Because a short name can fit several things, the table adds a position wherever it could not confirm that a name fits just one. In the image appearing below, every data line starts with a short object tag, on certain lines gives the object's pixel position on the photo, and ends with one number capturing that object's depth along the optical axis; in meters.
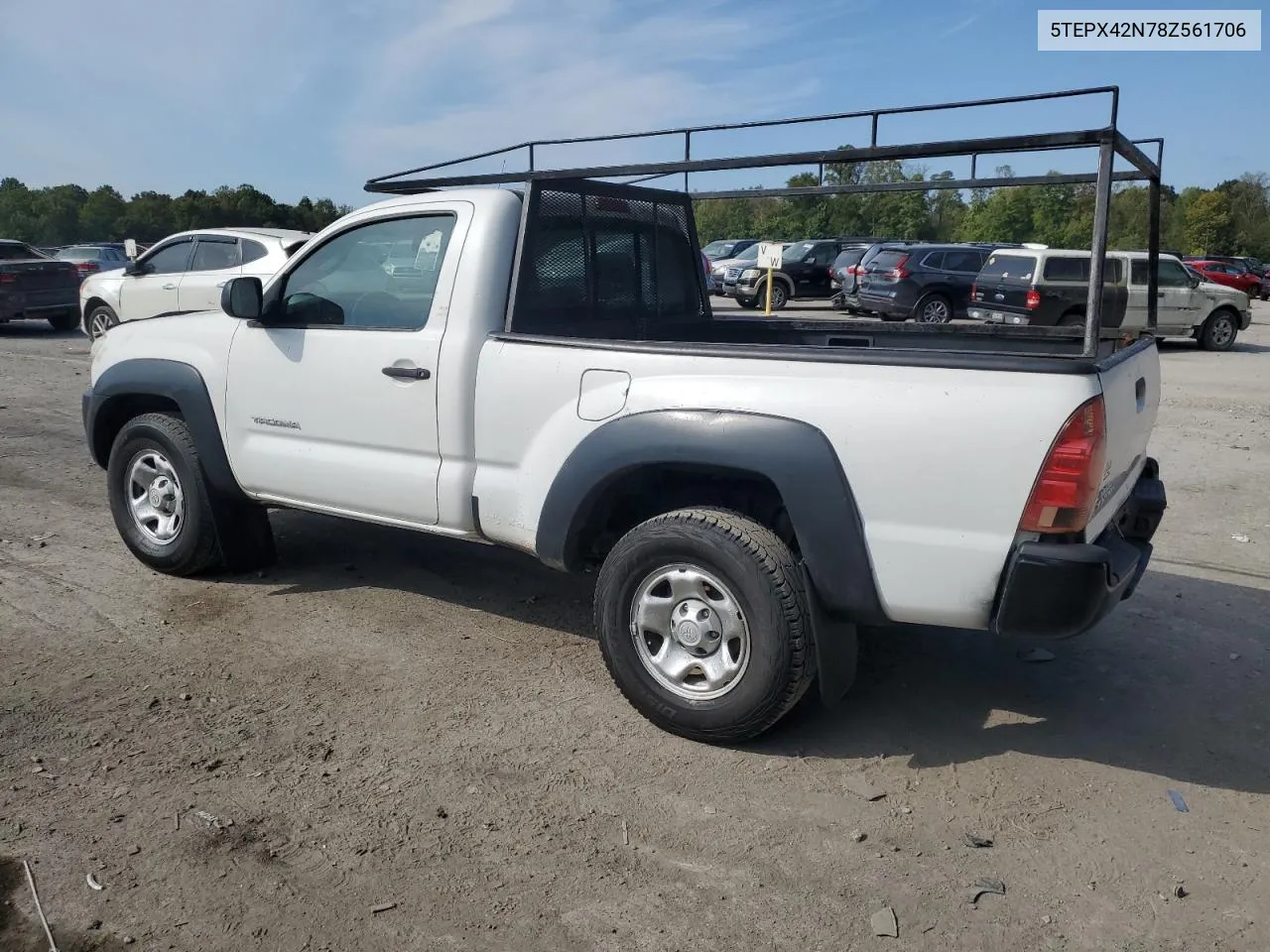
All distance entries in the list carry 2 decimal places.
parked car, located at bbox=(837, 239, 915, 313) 20.69
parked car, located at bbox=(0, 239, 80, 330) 16.53
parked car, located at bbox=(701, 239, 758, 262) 26.92
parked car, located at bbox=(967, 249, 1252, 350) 16.16
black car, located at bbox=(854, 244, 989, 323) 19.12
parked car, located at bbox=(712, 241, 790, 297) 24.02
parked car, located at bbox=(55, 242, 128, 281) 21.09
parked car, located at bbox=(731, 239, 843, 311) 24.22
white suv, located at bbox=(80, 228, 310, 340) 12.10
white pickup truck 3.16
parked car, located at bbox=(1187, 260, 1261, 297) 31.61
